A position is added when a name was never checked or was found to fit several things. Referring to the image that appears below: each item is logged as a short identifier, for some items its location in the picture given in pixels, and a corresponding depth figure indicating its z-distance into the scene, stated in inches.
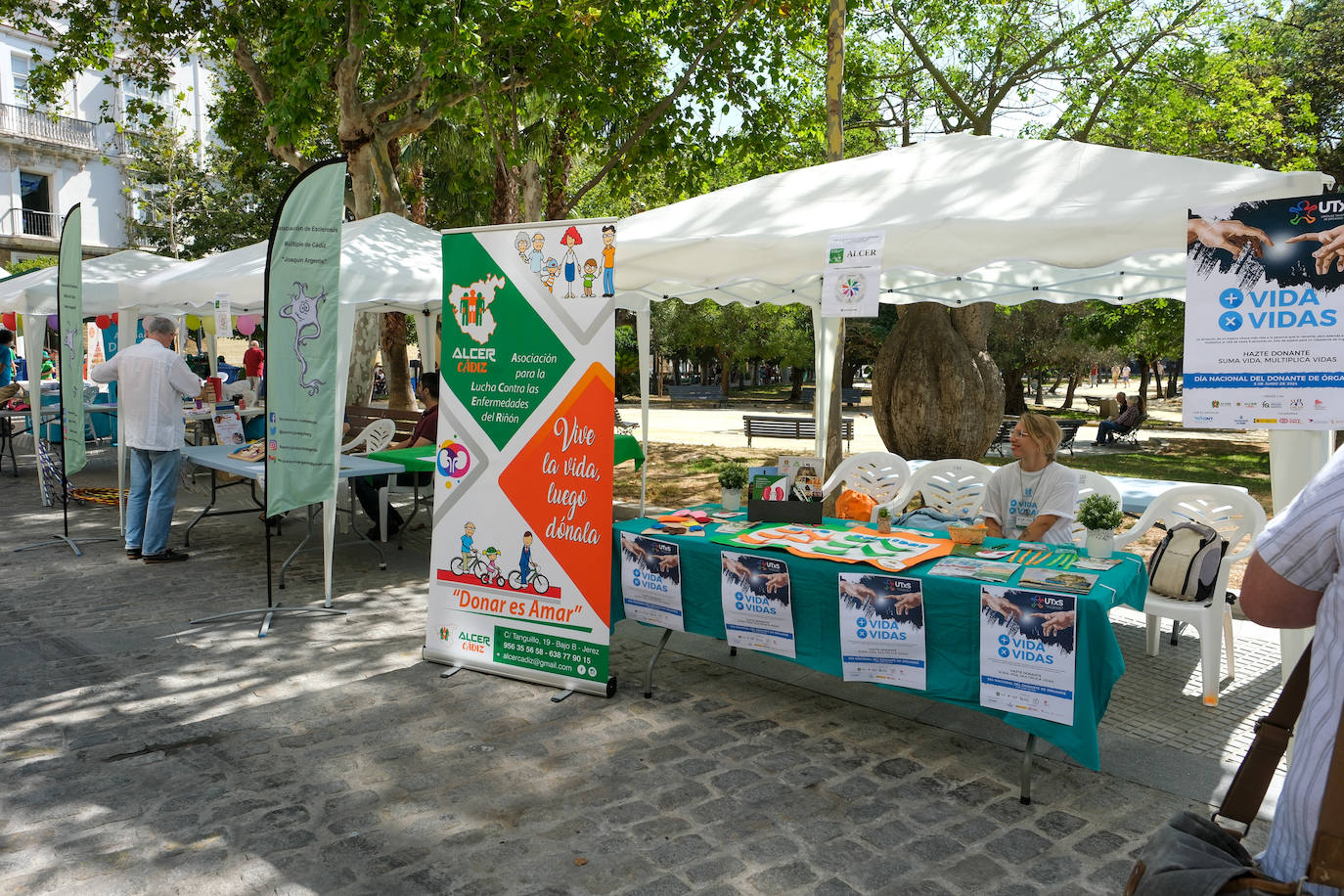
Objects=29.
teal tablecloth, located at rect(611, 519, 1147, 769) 140.5
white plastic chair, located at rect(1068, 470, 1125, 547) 231.5
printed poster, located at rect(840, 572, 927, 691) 157.8
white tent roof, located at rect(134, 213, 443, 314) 304.7
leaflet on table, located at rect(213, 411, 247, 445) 358.9
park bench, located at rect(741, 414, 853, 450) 750.5
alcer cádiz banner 184.7
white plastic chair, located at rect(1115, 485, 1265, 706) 182.9
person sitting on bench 822.5
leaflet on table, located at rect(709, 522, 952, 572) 169.3
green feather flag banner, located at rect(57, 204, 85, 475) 315.9
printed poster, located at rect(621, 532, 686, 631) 187.5
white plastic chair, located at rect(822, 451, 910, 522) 281.7
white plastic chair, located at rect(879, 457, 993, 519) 266.8
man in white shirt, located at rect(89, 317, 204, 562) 291.4
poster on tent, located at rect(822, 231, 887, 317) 195.5
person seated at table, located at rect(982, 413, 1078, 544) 207.6
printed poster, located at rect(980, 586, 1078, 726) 141.7
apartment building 1295.5
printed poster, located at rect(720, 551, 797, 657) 171.3
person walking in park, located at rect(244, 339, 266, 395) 729.5
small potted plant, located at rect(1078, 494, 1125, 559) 176.6
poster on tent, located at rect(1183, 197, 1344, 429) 114.6
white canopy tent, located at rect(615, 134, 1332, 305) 178.2
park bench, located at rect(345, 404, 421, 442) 483.2
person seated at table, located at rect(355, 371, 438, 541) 342.3
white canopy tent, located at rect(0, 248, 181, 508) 419.5
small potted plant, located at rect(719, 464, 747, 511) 218.7
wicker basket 185.9
